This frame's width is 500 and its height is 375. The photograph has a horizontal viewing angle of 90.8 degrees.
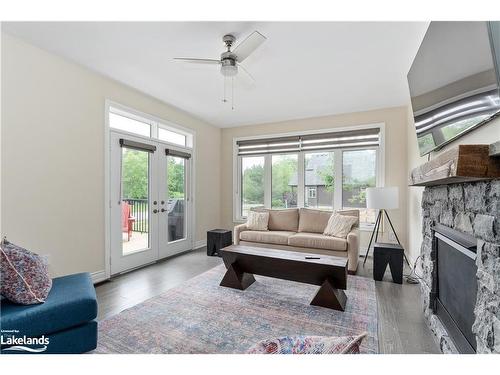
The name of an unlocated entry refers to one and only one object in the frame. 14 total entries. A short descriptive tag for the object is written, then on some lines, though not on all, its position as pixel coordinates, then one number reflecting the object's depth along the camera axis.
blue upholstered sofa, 1.55
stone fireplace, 1.20
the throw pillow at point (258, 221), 4.50
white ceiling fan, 2.16
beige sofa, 3.55
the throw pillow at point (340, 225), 3.79
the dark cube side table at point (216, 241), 4.53
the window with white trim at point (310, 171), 4.57
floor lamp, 3.65
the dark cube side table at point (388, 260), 3.18
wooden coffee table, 2.49
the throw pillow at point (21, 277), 1.65
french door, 3.47
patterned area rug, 1.92
